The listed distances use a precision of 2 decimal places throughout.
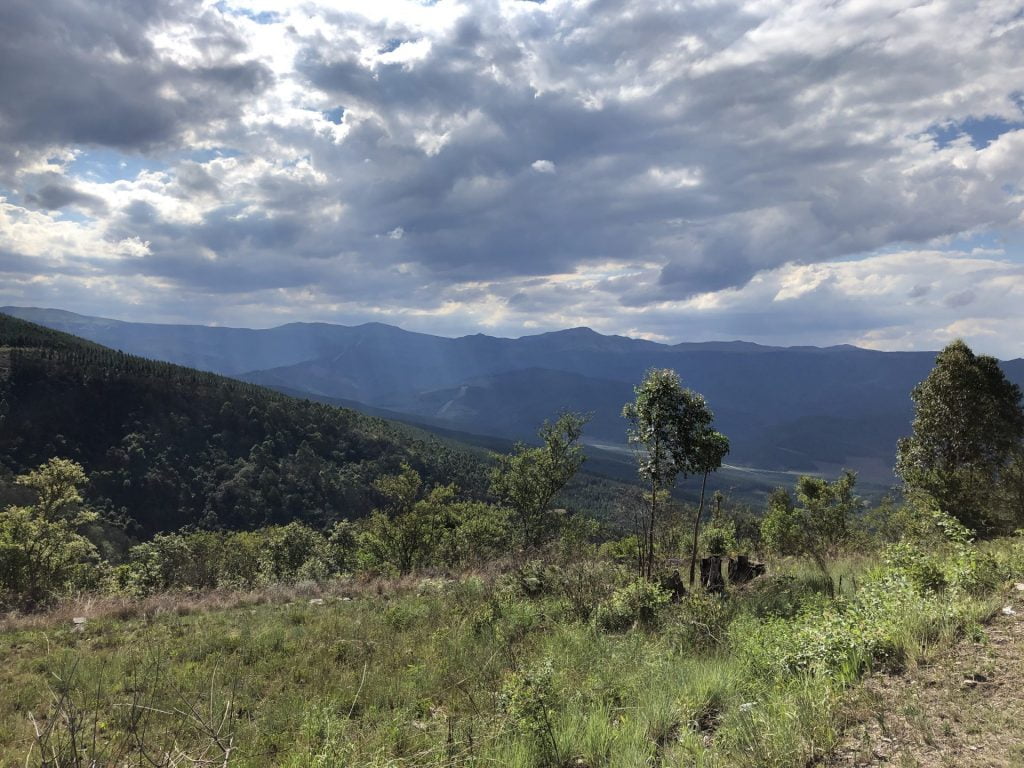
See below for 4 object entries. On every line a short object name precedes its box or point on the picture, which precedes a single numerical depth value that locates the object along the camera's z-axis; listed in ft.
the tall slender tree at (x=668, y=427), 56.95
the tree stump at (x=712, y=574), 51.35
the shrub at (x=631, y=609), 38.58
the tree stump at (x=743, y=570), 57.16
